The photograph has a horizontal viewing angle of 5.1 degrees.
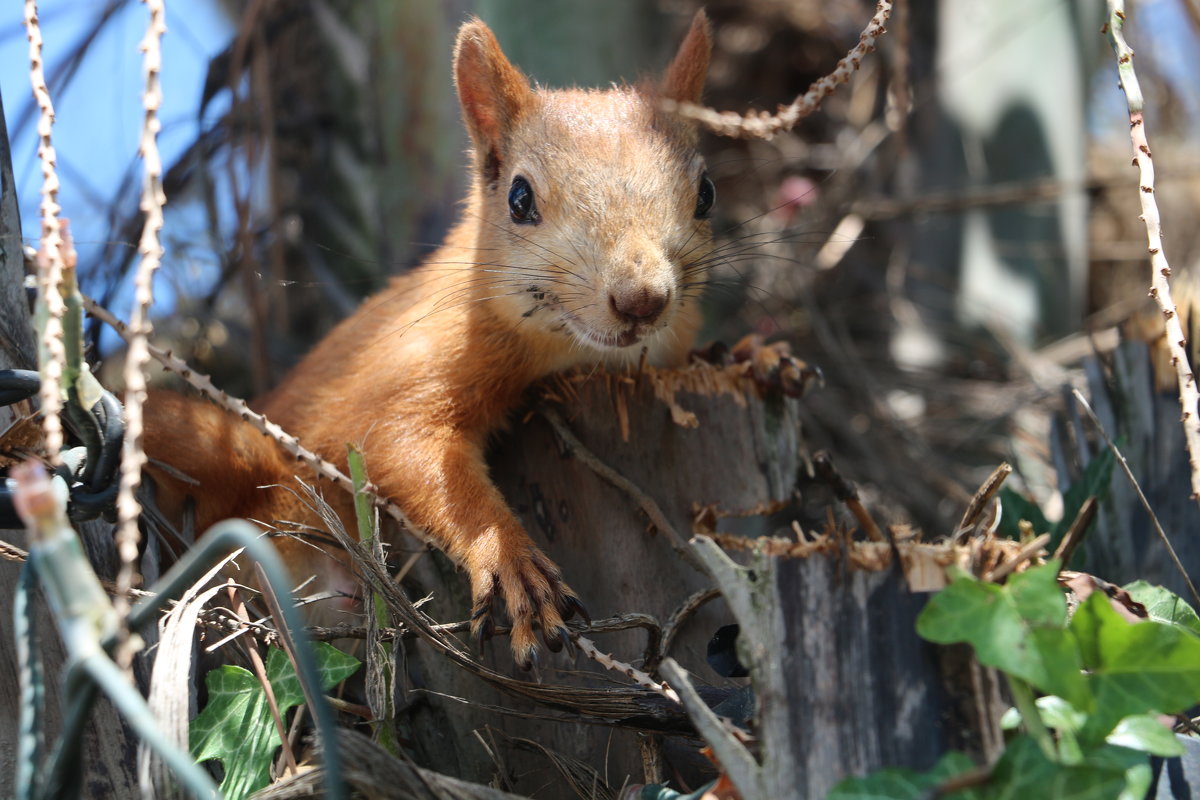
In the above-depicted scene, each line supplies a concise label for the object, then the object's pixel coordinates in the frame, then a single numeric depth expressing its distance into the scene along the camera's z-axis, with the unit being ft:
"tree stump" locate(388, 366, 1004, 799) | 7.34
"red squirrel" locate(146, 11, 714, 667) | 7.56
